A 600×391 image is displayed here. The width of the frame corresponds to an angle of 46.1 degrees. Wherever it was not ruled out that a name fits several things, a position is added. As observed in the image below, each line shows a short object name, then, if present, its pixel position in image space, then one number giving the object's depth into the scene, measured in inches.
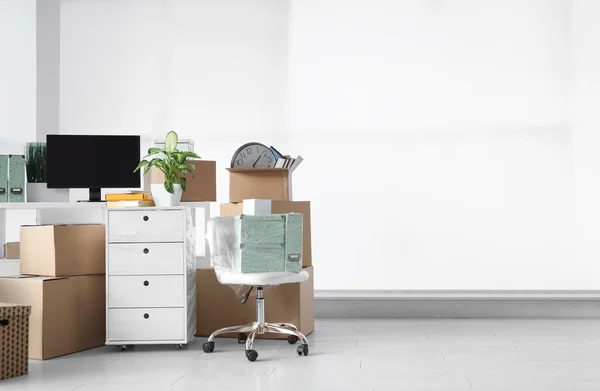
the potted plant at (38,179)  159.2
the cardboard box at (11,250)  163.2
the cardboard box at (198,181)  163.3
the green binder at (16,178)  151.6
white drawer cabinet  145.4
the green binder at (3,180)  150.8
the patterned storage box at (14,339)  121.0
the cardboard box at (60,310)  138.9
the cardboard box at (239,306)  159.3
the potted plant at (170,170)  148.8
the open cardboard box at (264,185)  161.2
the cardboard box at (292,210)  158.6
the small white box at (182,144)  162.7
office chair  140.1
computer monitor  159.6
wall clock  163.9
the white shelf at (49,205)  148.7
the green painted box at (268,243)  140.6
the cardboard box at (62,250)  144.9
